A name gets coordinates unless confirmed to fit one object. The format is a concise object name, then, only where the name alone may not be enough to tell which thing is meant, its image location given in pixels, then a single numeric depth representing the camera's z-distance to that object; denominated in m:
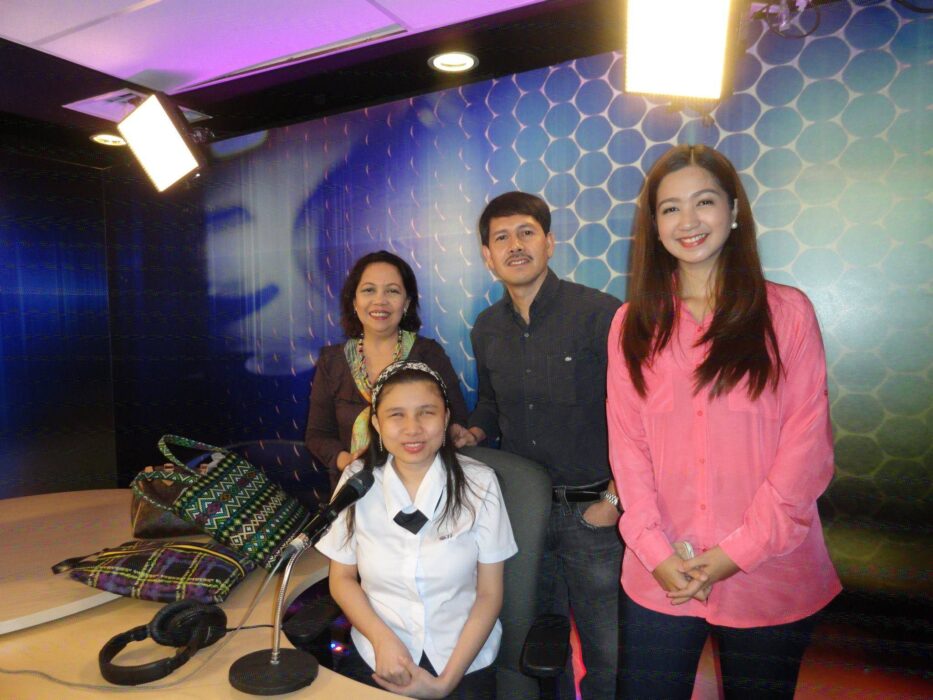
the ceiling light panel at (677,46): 2.05
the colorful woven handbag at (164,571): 1.47
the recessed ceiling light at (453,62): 2.77
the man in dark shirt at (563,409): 1.97
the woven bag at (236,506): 1.61
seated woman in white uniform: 1.52
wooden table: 1.16
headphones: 1.17
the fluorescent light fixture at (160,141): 3.04
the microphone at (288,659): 1.13
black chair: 1.54
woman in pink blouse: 1.31
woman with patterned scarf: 2.43
